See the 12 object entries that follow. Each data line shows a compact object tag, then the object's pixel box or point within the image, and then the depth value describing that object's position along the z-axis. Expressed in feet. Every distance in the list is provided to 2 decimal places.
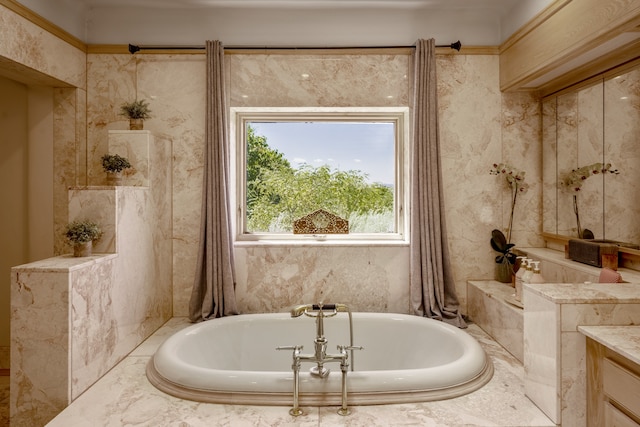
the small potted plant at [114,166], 7.34
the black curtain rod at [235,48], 8.87
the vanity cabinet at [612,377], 4.09
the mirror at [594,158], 6.40
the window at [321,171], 9.77
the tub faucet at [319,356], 5.20
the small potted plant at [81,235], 6.42
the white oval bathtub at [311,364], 5.37
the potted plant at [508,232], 8.87
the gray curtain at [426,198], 8.72
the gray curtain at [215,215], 8.68
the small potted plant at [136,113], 8.14
